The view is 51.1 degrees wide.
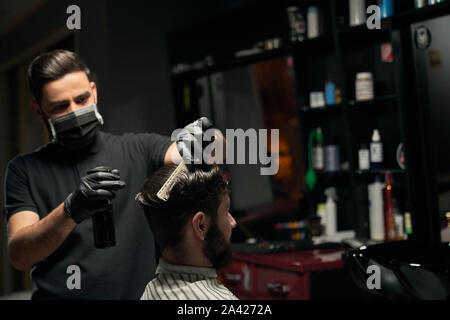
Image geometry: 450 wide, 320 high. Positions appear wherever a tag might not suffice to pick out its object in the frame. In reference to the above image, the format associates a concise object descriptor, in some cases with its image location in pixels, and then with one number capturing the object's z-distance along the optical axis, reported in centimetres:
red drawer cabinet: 243
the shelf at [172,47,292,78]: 326
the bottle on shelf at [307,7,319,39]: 305
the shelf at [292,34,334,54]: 302
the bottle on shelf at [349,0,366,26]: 280
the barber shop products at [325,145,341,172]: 303
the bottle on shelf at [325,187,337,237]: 299
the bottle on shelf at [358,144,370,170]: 286
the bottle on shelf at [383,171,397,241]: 270
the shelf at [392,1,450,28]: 246
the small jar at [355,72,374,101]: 283
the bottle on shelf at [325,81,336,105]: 300
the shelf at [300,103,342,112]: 298
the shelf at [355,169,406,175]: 270
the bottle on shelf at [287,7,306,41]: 308
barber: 160
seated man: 138
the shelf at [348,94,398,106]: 271
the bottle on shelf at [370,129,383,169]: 281
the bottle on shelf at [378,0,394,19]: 266
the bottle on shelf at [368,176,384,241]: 278
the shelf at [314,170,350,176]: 300
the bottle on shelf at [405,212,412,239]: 263
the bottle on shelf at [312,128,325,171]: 306
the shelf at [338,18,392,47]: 284
